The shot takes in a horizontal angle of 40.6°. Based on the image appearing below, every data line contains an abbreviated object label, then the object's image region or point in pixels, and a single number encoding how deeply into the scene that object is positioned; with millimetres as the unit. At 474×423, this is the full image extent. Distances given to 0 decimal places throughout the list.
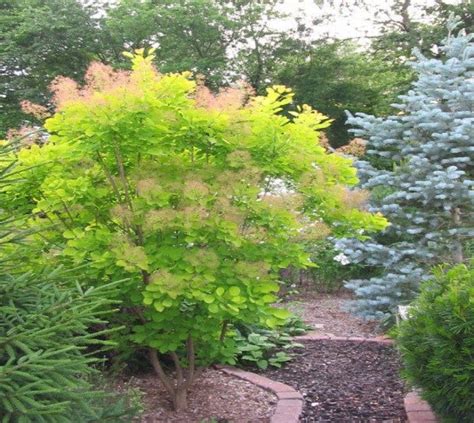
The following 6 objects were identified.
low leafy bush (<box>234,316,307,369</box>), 5375
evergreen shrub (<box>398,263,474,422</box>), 3211
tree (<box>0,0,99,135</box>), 19781
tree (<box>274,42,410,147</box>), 20125
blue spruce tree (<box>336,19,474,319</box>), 6371
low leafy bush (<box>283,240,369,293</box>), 8688
